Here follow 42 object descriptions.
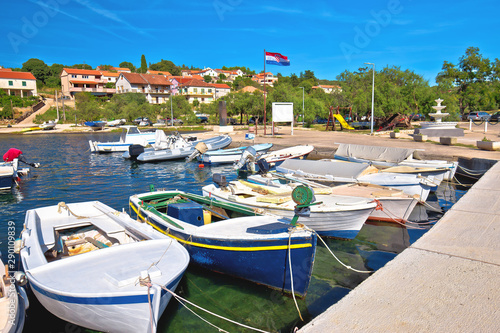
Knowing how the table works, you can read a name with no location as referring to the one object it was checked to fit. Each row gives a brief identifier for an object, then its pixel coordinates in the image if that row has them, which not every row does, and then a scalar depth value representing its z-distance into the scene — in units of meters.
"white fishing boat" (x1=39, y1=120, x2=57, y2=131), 61.34
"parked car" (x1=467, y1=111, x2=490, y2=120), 50.29
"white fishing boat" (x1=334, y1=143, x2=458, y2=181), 16.08
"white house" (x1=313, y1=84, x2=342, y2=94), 133.65
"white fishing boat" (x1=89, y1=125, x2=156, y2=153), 32.75
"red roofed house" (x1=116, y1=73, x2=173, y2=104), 94.75
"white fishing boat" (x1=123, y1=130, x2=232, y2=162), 26.97
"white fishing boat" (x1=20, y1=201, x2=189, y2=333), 5.18
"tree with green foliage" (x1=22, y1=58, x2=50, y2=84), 107.53
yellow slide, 44.14
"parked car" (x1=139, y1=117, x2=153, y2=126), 66.07
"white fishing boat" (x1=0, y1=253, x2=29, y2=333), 5.12
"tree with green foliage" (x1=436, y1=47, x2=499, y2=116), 53.53
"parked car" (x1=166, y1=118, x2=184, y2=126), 69.00
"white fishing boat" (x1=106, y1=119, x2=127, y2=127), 67.56
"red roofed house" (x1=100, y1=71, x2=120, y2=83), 106.82
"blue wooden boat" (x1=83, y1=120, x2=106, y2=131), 62.09
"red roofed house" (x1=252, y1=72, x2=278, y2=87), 143.94
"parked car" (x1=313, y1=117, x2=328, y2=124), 64.75
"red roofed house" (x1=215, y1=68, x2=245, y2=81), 149.68
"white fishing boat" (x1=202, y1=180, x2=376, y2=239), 9.42
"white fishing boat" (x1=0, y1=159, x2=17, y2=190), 17.31
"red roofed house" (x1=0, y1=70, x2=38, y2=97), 82.53
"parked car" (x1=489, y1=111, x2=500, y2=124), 48.53
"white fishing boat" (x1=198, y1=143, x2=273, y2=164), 25.31
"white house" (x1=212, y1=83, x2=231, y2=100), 105.94
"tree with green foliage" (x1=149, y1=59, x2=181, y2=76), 154.38
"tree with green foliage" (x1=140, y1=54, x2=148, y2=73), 131.38
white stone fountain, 29.75
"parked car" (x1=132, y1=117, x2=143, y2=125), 68.89
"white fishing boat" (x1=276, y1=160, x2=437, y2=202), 13.05
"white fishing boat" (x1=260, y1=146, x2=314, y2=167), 21.00
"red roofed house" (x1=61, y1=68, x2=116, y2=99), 95.31
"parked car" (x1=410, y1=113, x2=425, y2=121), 61.18
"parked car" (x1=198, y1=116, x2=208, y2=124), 73.13
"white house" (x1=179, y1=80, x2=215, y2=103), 100.63
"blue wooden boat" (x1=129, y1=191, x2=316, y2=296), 6.61
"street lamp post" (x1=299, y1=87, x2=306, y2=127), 49.94
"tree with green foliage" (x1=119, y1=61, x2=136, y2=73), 153.30
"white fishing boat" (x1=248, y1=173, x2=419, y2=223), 11.18
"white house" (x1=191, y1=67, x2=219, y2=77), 148.88
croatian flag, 35.56
